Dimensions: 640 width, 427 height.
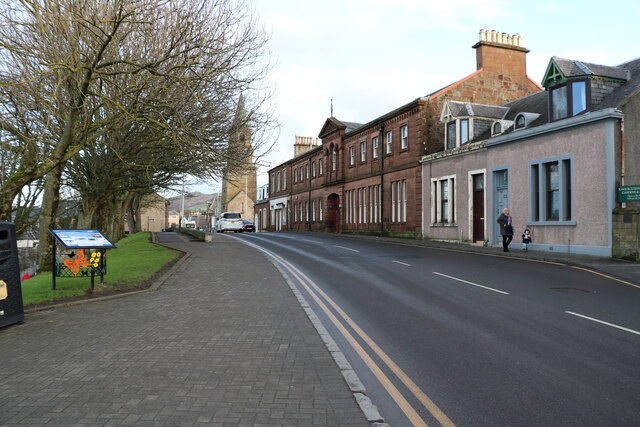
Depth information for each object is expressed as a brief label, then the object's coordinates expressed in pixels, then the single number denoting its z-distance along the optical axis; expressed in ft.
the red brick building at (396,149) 99.76
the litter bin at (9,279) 25.22
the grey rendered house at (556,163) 56.54
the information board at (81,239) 32.08
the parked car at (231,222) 159.74
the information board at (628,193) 53.21
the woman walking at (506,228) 65.36
